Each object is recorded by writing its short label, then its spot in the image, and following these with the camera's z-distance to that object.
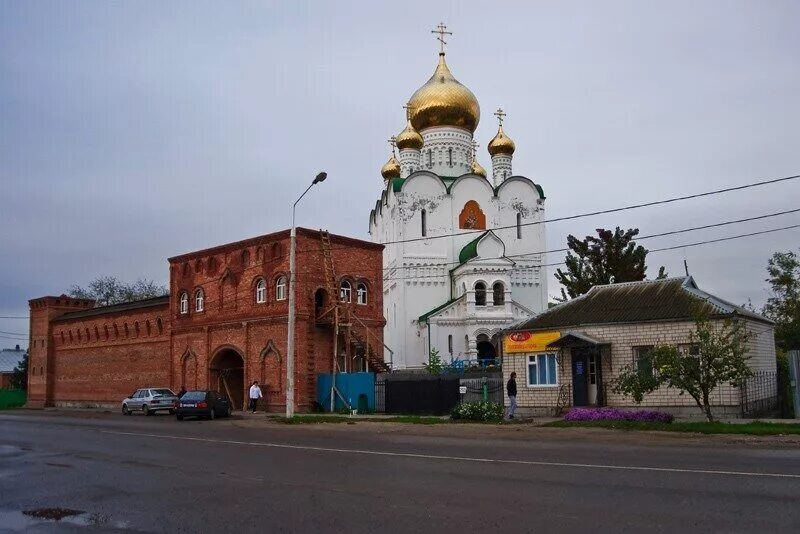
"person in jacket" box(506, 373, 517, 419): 24.28
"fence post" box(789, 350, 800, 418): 23.23
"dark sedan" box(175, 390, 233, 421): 29.47
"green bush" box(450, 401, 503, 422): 24.31
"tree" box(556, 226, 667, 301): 37.19
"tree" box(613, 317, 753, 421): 19.55
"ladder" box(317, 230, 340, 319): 32.22
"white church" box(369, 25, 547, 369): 44.75
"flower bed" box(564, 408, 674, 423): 20.66
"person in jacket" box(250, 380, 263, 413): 31.97
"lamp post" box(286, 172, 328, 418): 26.58
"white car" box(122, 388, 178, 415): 34.41
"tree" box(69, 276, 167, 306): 78.31
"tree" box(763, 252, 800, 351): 42.12
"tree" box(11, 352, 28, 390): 63.91
